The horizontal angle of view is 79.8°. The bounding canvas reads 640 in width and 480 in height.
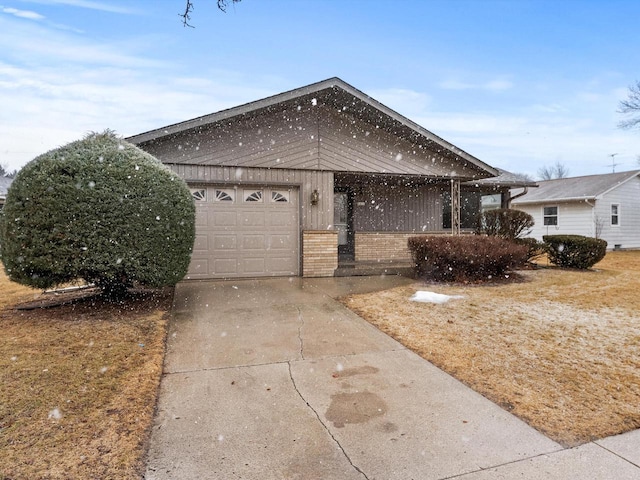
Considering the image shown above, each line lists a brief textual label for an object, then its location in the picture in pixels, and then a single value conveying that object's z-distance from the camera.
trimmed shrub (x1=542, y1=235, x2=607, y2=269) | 11.04
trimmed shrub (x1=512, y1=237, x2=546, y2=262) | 11.22
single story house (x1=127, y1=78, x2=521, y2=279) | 8.89
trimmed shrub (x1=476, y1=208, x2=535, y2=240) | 11.14
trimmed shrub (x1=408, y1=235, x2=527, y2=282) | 8.78
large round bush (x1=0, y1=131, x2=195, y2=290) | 5.35
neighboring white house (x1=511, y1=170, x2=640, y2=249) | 19.95
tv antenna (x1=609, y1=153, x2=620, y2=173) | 31.95
